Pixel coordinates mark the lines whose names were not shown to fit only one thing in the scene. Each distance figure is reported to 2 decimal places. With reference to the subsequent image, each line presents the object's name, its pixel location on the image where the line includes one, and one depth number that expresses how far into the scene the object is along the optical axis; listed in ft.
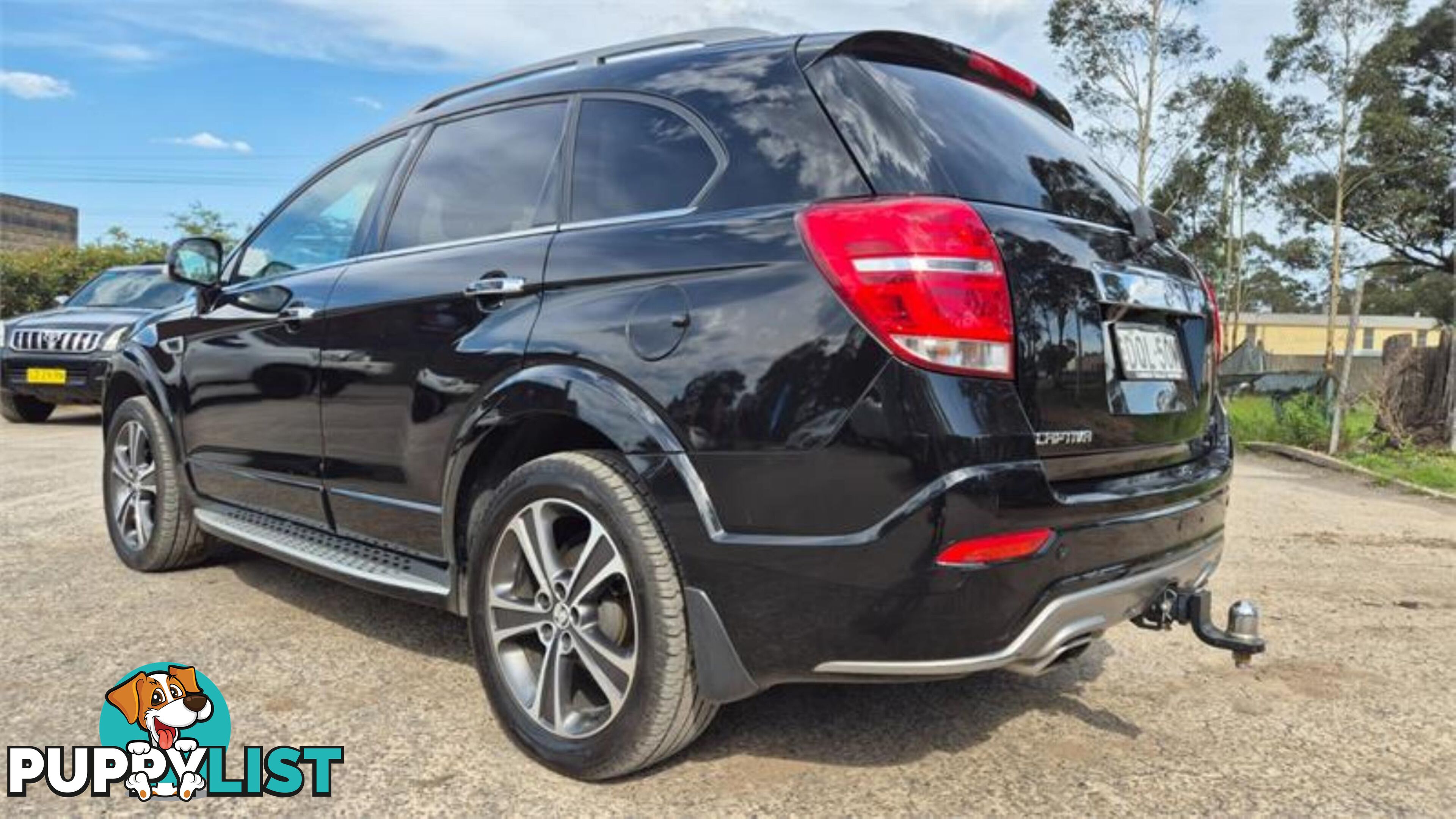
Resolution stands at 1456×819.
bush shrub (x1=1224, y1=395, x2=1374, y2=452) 36.58
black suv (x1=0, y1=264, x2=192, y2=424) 32.50
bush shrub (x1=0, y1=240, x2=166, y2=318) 108.88
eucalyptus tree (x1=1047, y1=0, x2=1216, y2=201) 88.79
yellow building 161.99
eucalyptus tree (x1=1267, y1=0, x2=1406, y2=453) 89.61
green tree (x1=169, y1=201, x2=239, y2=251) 137.39
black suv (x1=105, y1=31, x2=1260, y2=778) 6.48
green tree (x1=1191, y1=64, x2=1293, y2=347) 94.27
